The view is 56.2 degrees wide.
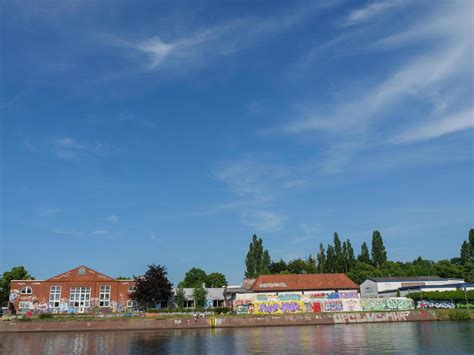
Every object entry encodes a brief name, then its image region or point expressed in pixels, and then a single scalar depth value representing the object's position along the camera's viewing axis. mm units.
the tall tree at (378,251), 131500
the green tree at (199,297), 97125
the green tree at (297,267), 131250
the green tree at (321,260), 127156
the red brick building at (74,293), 87062
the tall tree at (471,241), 151250
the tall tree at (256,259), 123500
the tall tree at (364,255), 132625
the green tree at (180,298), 93062
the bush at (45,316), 73000
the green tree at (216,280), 139250
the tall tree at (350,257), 125062
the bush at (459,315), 76250
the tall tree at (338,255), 123875
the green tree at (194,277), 137250
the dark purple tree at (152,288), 84938
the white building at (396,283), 95062
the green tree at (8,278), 110875
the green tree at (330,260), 124250
